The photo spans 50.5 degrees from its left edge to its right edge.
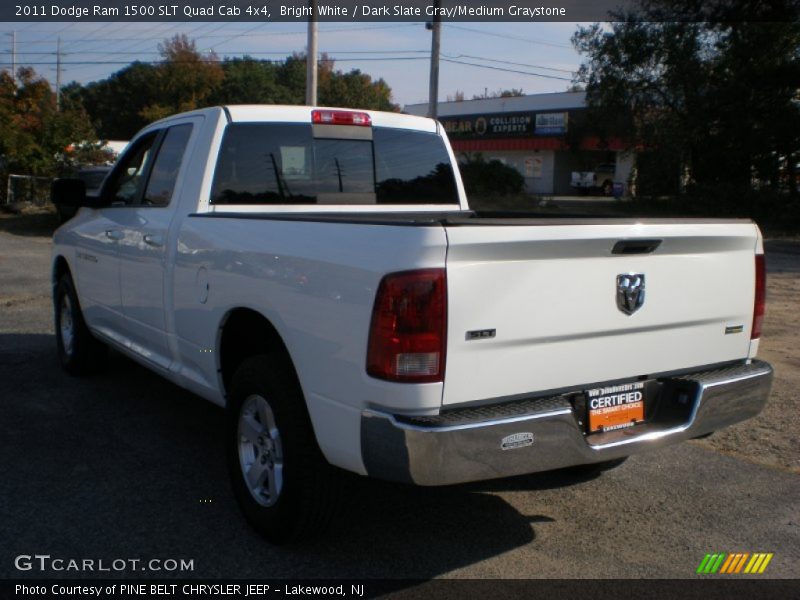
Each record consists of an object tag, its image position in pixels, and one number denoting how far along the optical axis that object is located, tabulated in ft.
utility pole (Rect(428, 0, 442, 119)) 70.79
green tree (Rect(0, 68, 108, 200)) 87.51
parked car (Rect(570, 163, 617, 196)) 177.47
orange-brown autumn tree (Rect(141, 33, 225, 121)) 176.35
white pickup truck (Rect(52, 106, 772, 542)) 10.32
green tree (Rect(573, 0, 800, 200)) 88.89
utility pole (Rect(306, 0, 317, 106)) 69.92
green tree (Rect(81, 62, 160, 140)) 211.20
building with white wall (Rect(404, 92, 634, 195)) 176.96
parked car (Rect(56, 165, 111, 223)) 65.10
